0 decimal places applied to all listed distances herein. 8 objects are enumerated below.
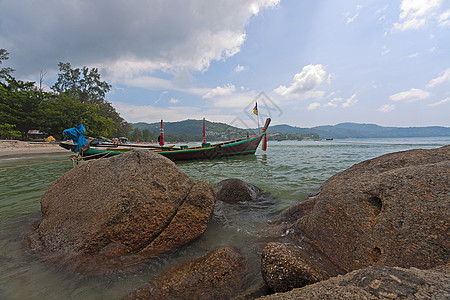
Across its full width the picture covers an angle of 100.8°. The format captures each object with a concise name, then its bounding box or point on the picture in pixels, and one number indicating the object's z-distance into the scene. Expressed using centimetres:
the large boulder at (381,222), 207
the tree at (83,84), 5250
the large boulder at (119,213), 295
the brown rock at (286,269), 203
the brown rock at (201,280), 218
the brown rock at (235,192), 581
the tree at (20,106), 2798
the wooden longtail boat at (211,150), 1418
